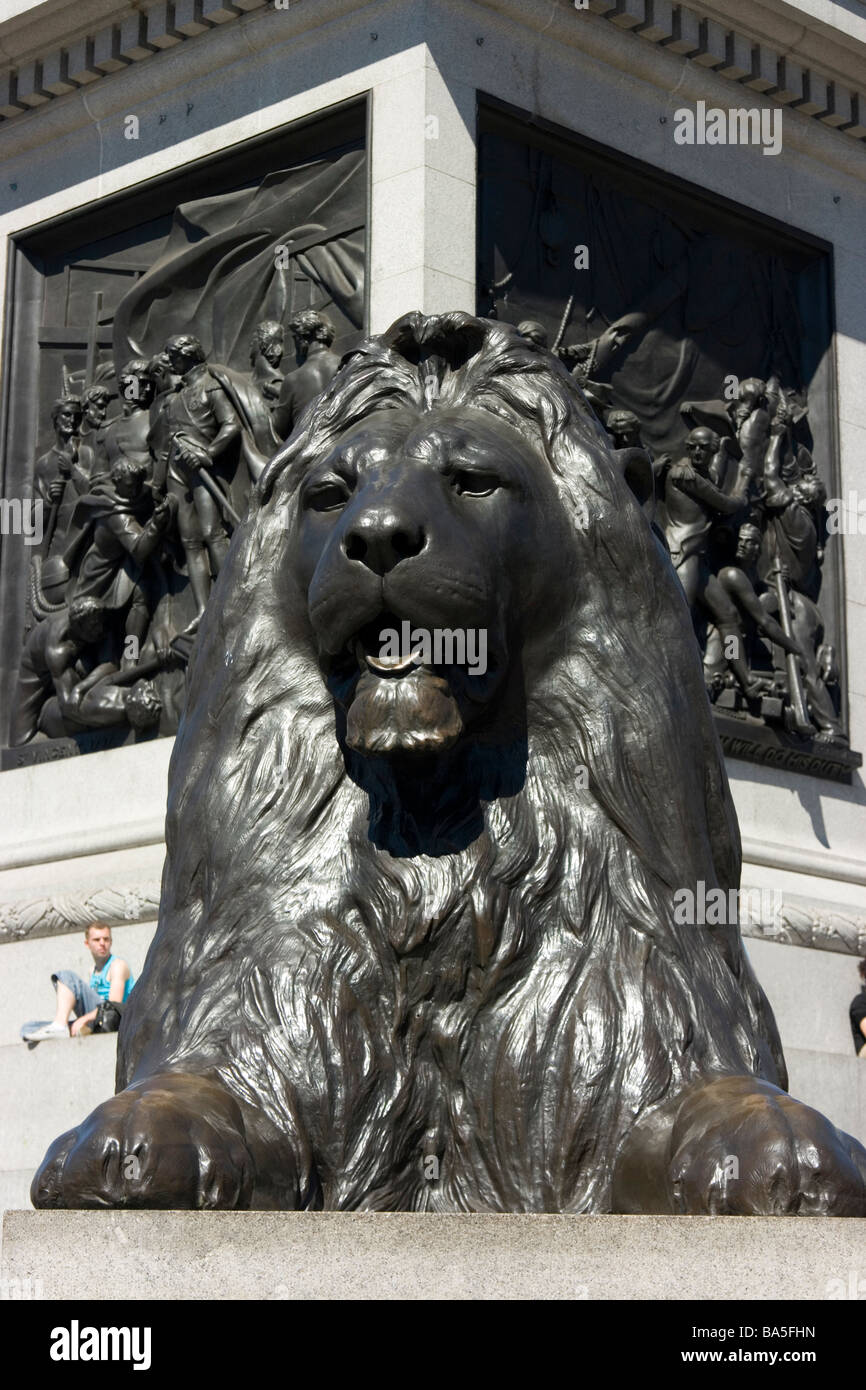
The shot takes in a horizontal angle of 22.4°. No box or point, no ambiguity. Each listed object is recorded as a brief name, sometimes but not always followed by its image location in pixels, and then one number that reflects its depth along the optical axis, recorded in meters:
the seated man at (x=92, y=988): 10.77
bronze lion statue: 3.43
